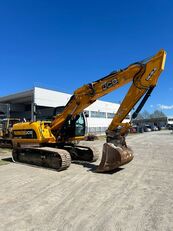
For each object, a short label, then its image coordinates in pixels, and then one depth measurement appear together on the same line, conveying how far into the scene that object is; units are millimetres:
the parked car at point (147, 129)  47972
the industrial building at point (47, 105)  25135
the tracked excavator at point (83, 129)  6079
